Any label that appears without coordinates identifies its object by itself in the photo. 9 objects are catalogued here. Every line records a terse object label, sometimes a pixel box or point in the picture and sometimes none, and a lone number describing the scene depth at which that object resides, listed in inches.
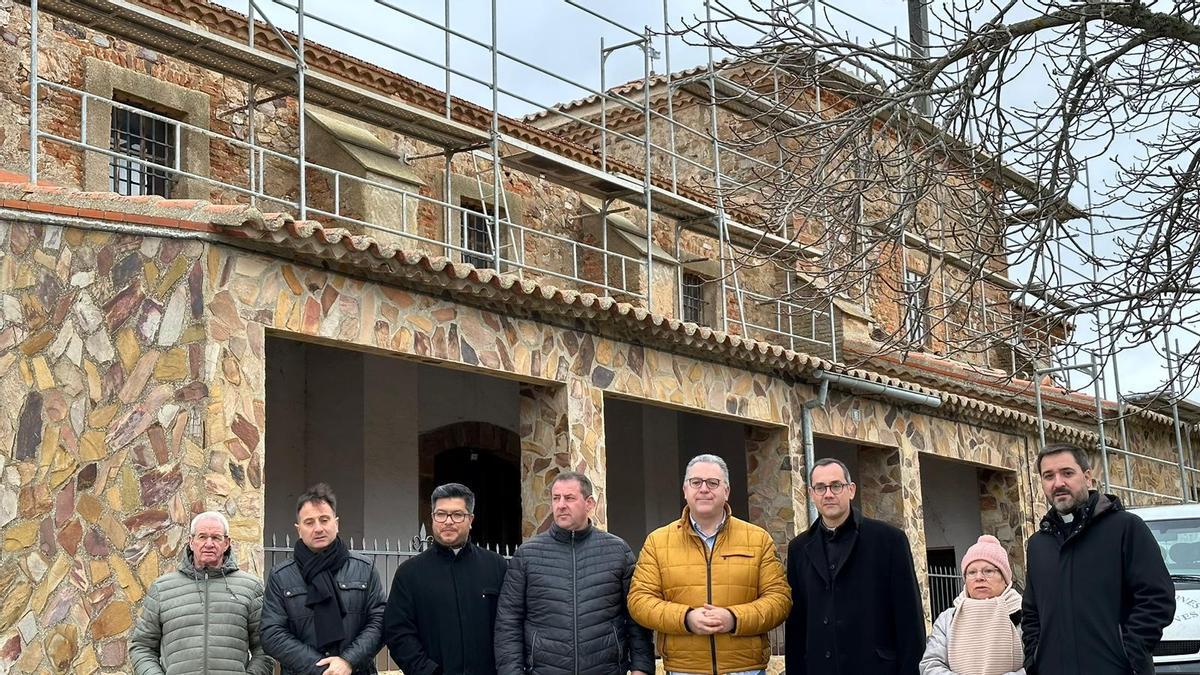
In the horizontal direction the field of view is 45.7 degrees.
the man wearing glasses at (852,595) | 237.0
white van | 373.1
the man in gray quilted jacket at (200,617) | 239.9
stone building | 331.0
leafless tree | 282.5
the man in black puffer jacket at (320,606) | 242.4
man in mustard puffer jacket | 238.5
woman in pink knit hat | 231.1
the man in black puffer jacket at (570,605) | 246.8
